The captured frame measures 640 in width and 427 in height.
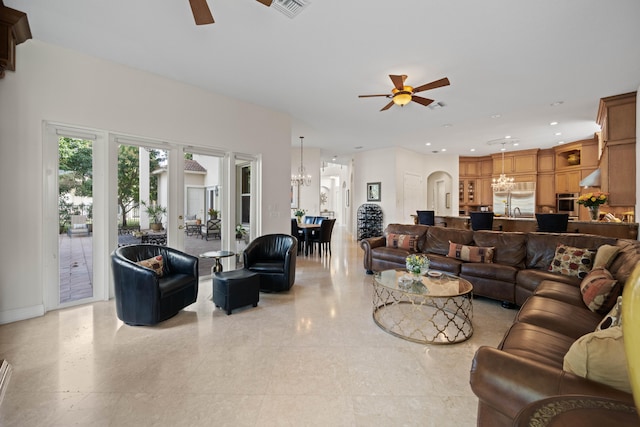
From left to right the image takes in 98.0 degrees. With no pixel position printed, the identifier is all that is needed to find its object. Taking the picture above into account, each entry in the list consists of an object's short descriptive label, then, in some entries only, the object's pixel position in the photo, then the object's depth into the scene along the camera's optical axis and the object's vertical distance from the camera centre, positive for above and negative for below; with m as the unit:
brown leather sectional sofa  1.21 -0.82
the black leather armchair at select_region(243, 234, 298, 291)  3.91 -0.79
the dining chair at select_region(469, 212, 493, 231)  5.79 -0.28
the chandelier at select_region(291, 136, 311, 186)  8.17 +0.89
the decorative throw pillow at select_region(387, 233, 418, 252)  4.89 -0.62
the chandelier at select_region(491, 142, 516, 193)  8.45 +0.70
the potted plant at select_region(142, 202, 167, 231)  4.12 -0.08
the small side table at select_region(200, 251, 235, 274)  3.79 -0.65
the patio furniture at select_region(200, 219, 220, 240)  4.96 -0.37
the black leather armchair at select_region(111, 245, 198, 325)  2.85 -0.89
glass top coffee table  2.71 -1.24
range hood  5.12 +0.49
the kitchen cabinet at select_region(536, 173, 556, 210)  8.33 +0.48
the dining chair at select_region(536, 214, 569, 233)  4.82 -0.29
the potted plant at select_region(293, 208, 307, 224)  7.81 -0.19
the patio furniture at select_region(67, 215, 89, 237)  3.50 -0.24
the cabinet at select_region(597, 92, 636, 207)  4.23 +0.89
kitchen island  4.21 -0.37
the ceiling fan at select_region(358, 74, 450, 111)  3.45 +1.53
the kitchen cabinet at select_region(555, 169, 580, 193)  7.69 +0.72
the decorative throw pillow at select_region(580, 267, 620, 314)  2.25 -0.72
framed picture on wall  9.01 +0.50
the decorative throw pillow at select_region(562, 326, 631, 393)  1.10 -0.64
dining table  6.86 -0.59
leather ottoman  3.22 -0.98
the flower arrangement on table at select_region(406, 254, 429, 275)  3.24 -0.68
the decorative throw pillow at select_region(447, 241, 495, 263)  3.97 -0.68
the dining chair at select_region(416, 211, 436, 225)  6.90 -0.26
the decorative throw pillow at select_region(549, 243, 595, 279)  3.18 -0.65
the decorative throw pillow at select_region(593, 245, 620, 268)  2.88 -0.52
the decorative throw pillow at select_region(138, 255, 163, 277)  3.18 -0.64
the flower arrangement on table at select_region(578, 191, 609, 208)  4.52 +0.12
